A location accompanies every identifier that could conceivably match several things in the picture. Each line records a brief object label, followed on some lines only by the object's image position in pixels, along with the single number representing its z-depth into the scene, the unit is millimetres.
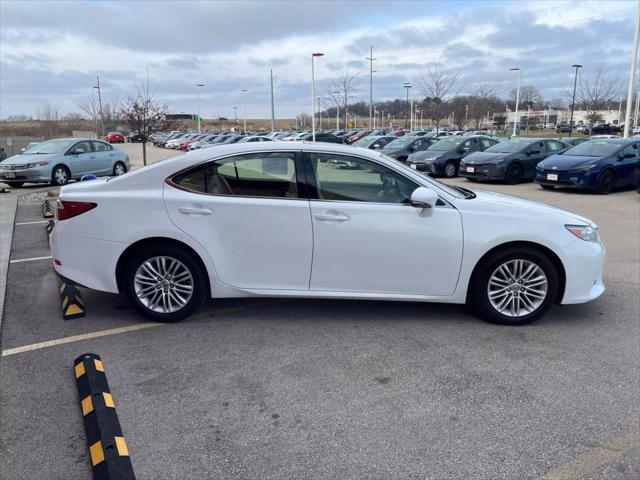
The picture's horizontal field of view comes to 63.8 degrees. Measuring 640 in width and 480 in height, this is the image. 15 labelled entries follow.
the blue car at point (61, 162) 15789
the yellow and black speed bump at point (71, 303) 4809
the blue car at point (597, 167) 13703
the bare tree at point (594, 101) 49938
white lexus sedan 4410
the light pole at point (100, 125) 52750
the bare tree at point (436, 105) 46781
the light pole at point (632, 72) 20845
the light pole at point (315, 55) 32344
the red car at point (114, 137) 59153
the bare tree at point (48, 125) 59669
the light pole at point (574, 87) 49362
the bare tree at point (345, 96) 57469
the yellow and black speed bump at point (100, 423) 2625
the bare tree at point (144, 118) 20297
